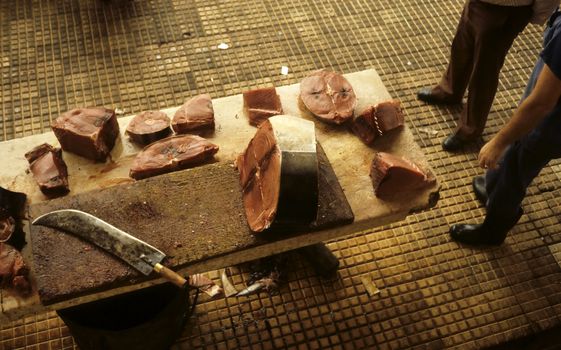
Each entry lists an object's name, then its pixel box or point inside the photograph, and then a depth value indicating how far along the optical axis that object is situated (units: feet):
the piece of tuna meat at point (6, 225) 6.55
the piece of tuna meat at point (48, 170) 6.98
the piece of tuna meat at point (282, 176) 6.21
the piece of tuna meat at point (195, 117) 7.75
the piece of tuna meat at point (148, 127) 7.60
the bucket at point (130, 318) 7.30
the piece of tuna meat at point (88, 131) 7.21
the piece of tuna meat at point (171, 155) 7.22
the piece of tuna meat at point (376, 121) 7.65
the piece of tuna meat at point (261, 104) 7.93
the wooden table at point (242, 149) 6.72
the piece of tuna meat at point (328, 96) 7.91
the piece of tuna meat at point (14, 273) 6.17
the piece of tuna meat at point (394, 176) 6.96
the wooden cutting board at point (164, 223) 6.14
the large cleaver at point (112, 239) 6.15
